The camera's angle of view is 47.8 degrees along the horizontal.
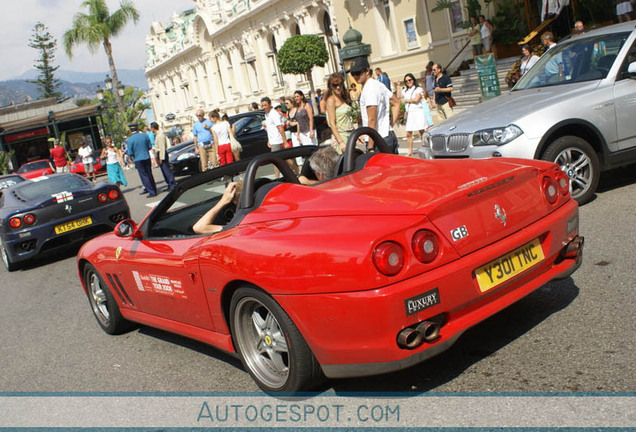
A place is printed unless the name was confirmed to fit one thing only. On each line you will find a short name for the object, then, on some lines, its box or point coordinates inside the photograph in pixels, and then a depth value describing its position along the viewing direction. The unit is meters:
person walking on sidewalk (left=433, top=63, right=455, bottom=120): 16.39
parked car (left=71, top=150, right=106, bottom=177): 32.97
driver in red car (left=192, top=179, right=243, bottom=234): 4.72
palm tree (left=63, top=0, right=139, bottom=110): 57.62
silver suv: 7.34
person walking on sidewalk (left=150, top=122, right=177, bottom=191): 18.05
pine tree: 103.06
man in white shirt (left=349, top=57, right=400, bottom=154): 8.40
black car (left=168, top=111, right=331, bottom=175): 20.41
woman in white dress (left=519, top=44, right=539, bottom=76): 14.75
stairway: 21.72
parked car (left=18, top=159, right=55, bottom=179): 28.67
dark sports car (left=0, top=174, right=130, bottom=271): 10.62
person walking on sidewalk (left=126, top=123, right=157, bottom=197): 17.44
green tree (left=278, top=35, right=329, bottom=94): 36.91
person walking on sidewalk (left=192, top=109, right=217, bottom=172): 17.05
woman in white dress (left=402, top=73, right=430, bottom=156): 14.53
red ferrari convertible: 3.44
